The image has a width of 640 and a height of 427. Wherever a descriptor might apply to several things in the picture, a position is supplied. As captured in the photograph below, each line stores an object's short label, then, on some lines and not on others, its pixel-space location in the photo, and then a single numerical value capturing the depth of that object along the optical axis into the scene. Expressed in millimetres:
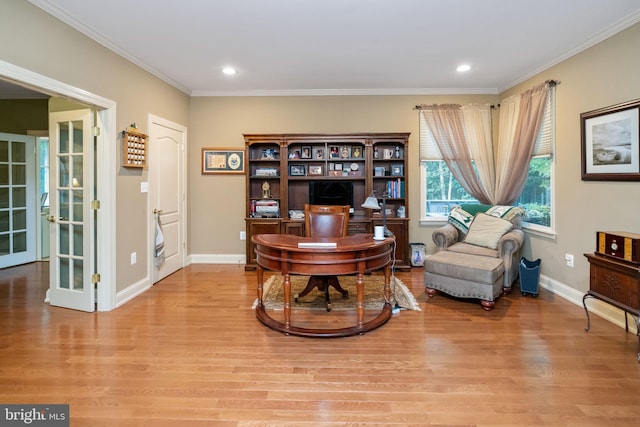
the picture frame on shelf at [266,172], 5066
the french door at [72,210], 3348
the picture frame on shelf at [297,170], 5082
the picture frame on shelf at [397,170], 5016
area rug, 3486
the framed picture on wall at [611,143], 2924
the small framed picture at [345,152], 5078
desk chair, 3592
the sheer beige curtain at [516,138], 4098
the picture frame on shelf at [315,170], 5086
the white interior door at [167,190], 4238
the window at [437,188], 5117
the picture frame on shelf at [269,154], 5125
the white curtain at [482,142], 4887
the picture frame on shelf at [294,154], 5074
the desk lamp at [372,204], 3154
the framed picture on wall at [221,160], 5266
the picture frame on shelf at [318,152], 5085
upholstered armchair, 3420
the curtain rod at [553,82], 3820
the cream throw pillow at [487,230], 3996
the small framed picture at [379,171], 5039
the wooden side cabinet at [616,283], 2436
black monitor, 4984
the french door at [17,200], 5082
